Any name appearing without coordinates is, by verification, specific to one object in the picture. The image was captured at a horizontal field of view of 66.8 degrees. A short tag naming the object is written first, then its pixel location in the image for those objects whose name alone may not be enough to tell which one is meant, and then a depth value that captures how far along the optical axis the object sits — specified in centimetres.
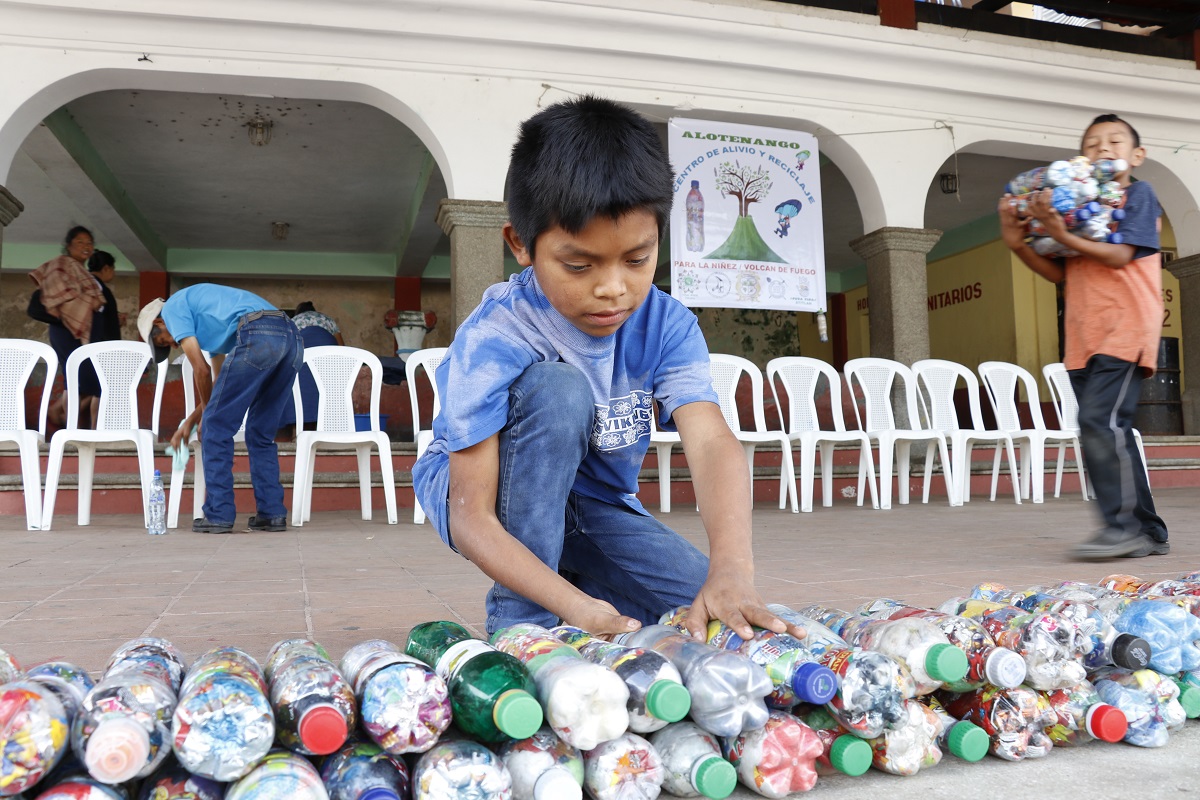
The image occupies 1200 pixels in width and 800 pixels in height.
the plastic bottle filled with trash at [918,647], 110
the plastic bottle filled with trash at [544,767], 94
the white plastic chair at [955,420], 602
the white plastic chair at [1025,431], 614
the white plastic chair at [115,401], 484
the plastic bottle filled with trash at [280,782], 85
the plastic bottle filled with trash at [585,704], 96
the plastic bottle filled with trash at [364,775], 91
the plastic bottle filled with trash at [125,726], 85
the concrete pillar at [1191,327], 880
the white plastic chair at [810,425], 570
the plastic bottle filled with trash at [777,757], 101
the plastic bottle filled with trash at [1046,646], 116
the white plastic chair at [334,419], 504
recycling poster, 688
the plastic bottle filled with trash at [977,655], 112
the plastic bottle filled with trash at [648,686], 98
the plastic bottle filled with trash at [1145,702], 116
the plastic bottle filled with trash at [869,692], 106
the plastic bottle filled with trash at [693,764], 98
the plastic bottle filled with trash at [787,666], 105
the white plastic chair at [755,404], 570
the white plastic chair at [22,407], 469
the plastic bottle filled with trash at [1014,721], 112
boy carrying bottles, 305
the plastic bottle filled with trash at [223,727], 87
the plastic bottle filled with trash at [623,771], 98
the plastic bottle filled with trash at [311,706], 92
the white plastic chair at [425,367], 513
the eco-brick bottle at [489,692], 93
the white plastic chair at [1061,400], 681
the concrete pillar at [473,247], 676
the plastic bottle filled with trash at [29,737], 85
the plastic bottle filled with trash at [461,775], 91
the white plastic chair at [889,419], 591
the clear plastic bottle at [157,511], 435
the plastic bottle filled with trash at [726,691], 101
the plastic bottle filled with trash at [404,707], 95
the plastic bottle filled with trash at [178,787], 89
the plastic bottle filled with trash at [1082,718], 115
